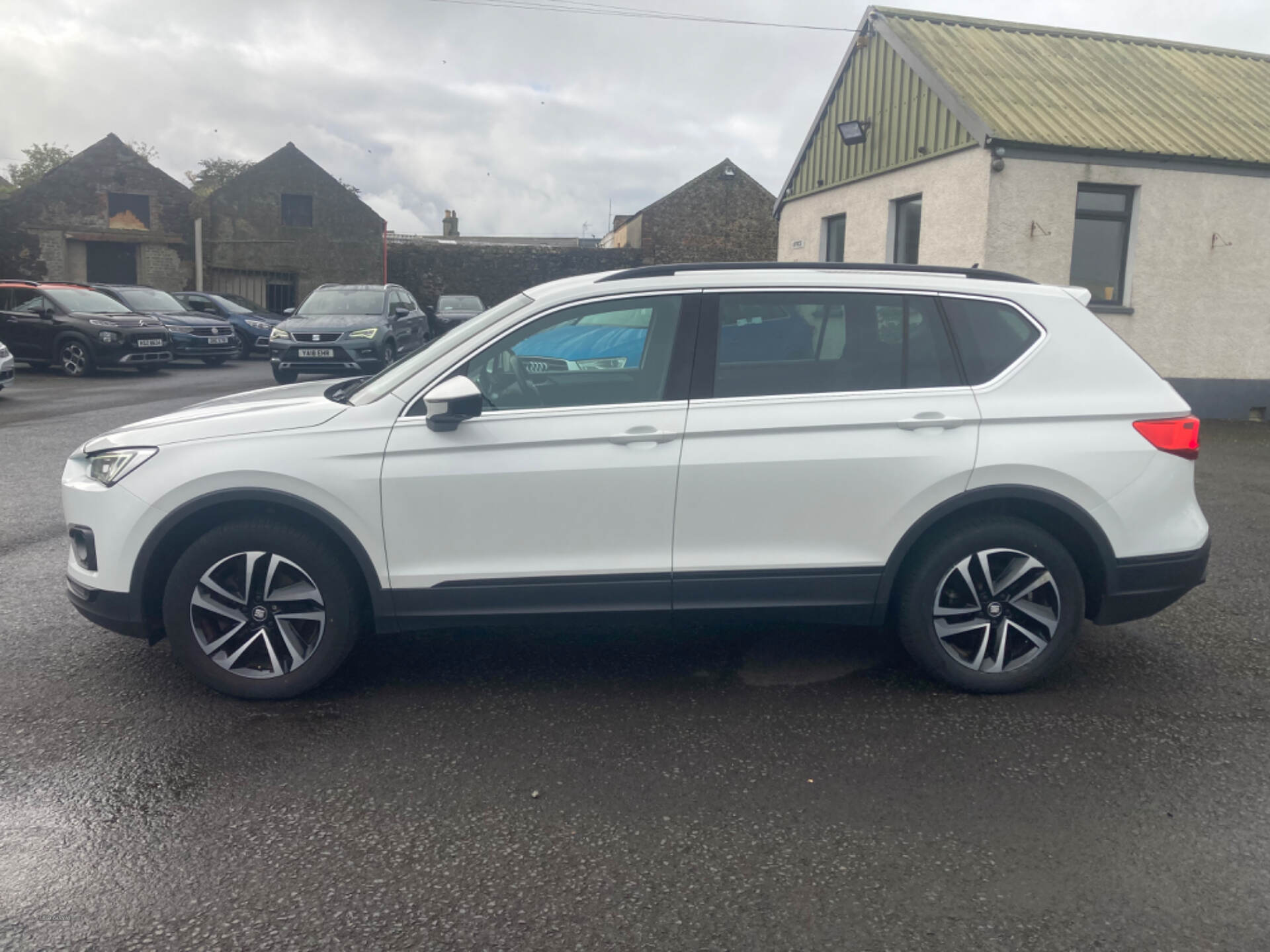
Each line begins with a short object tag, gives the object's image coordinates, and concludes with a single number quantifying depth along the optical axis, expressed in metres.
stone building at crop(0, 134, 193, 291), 33.72
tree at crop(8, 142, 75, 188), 66.94
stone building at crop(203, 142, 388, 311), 35.19
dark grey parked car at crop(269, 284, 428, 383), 15.91
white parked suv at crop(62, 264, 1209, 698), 3.88
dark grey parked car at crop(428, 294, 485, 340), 27.16
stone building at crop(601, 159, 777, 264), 38.84
